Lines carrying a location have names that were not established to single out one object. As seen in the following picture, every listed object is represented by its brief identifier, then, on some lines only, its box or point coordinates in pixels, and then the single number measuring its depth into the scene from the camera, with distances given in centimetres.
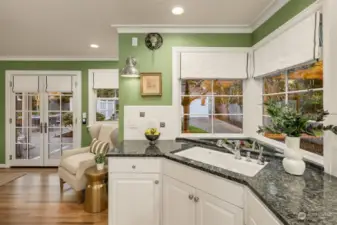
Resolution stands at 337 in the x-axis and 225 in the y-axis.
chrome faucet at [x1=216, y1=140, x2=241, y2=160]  215
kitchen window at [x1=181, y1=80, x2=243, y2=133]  319
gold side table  298
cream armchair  326
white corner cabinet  165
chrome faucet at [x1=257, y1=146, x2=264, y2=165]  193
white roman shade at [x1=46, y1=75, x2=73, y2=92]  510
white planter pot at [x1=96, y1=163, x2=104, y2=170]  312
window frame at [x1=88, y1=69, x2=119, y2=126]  511
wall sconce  278
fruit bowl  276
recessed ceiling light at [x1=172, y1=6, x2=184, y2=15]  242
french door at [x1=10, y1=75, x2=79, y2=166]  513
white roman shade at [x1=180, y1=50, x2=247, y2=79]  298
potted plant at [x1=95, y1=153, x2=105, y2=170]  313
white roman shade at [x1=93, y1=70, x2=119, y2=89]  512
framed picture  303
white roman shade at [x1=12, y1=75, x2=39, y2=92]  509
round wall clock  299
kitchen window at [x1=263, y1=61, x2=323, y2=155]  185
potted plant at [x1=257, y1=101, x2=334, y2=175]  154
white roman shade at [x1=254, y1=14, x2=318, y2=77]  175
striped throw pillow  367
